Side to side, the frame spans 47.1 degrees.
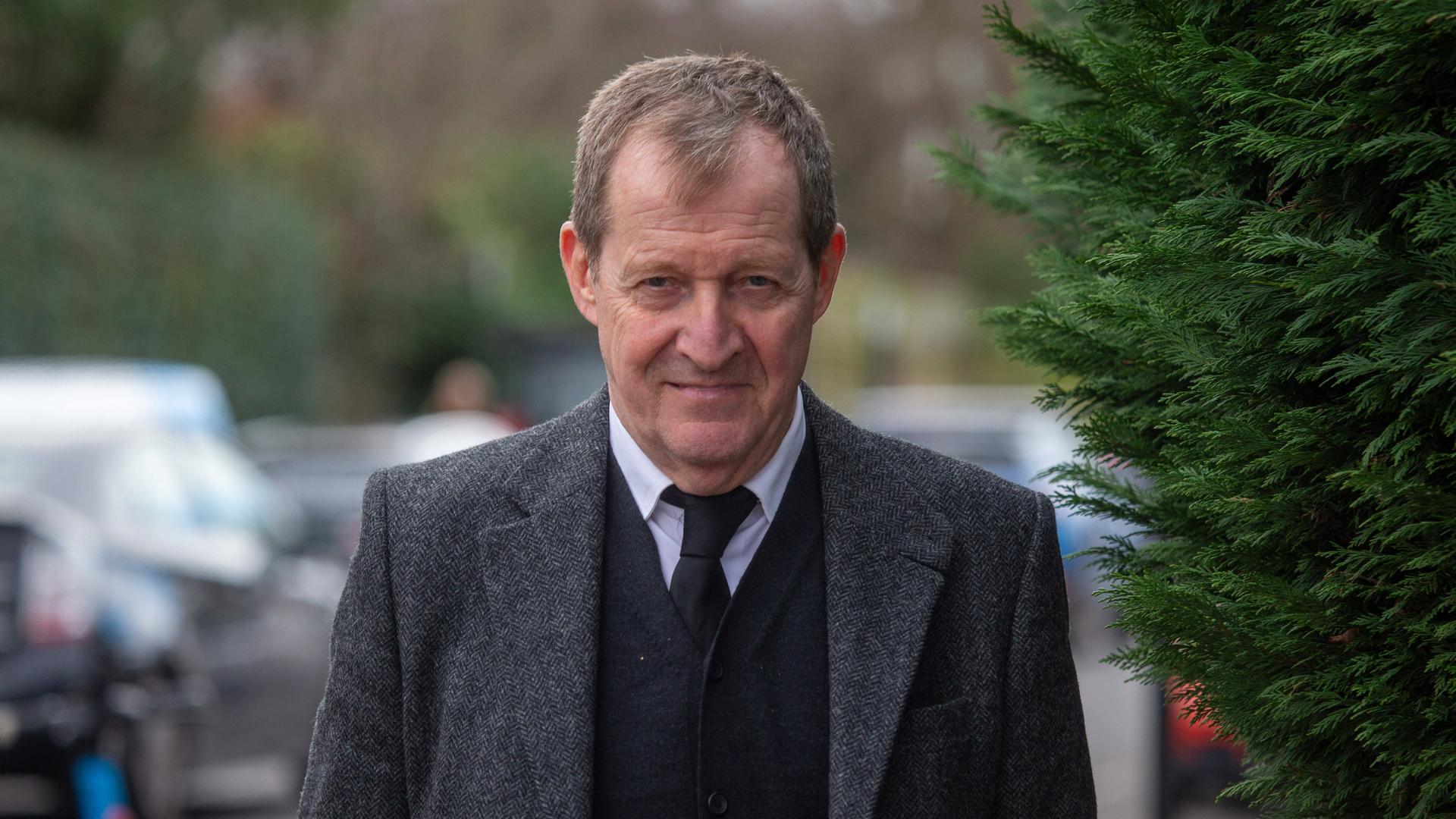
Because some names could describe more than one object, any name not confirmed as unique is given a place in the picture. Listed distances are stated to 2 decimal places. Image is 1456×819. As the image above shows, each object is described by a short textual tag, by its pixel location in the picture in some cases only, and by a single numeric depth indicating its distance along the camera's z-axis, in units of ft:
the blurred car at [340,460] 40.98
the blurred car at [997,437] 51.44
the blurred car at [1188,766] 20.39
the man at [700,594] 7.78
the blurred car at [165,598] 21.85
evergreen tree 6.13
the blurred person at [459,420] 41.37
